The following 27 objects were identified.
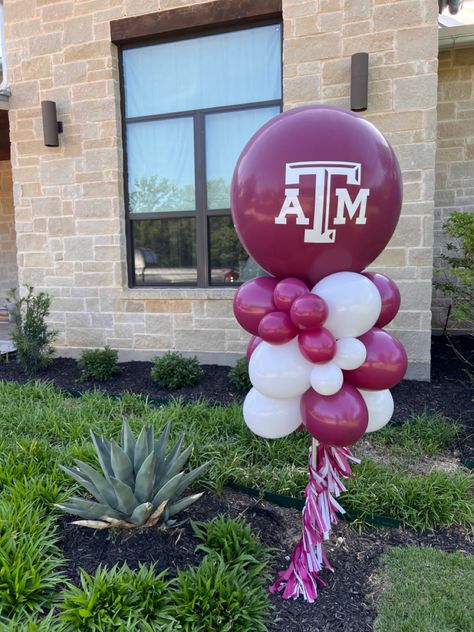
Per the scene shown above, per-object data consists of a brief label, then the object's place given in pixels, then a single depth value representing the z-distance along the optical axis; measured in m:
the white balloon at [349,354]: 1.92
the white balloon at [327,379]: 1.90
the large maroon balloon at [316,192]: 1.89
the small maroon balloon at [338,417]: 1.91
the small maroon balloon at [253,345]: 2.20
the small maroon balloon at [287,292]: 1.96
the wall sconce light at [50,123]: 5.49
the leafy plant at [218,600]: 1.96
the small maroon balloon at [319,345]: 1.89
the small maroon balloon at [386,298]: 2.12
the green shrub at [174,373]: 4.83
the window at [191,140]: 5.18
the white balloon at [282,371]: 1.96
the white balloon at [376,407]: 2.09
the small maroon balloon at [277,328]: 1.93
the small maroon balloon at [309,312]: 1.88
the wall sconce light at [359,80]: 4.39
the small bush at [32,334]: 5.31
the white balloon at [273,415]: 2.07
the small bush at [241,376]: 4.61
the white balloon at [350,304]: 1.92
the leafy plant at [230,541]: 2.37
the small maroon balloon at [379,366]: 1.96
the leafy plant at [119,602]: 1.91
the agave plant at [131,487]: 2.34
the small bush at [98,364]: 5.19
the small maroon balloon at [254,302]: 2.03
